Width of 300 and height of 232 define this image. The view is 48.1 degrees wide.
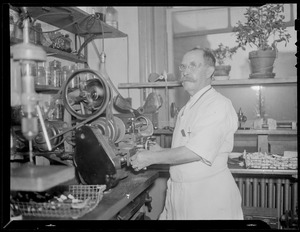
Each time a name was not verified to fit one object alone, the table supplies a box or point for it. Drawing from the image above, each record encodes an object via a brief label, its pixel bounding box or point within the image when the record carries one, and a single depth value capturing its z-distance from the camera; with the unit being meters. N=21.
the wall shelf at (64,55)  2.32
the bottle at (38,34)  2.09
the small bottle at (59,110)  1.80
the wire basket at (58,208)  1.42
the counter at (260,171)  2.41
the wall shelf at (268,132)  2.71
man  1.82
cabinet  2.74
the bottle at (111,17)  2.97
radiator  2.76
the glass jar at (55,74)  2.21
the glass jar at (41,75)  2.04
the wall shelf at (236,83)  2.67
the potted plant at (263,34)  2.60
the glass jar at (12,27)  1.79
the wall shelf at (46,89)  1.86
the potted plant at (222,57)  2.83
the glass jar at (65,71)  2.31
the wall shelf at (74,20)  2.19
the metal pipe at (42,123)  1.34
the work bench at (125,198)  1.46
